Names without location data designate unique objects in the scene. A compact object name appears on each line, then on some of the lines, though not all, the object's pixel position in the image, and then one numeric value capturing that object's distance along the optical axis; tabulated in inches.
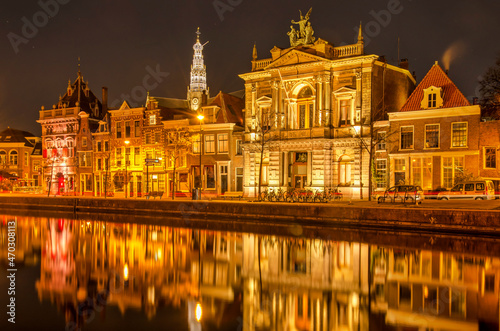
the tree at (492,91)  1451.8
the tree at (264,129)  1900.8
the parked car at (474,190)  1382.9
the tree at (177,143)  2148.1
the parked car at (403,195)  1292.0
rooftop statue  1895.9
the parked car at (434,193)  1489.8
